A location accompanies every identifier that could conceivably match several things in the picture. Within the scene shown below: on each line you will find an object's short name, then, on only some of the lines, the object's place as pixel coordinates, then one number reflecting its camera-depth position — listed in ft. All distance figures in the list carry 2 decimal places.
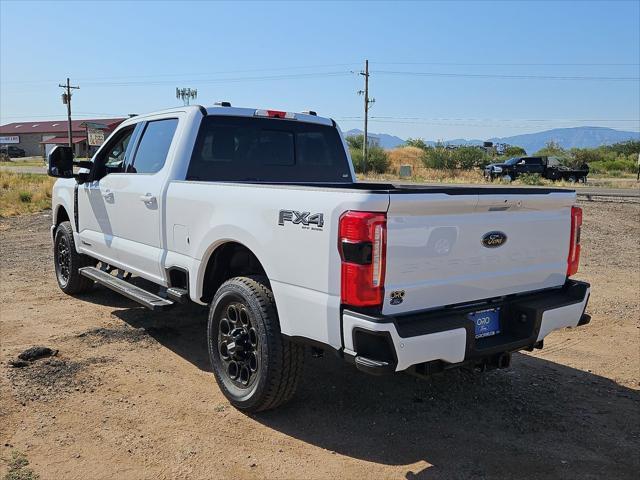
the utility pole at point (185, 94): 256.73
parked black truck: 119.75
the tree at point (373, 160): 169.17
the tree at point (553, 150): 194.97
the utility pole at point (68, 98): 188.28
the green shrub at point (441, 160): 178.60
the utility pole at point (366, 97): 168.40
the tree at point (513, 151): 243.73
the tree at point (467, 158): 179.32
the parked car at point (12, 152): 260.01
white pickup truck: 10.25
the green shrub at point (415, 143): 263.04
